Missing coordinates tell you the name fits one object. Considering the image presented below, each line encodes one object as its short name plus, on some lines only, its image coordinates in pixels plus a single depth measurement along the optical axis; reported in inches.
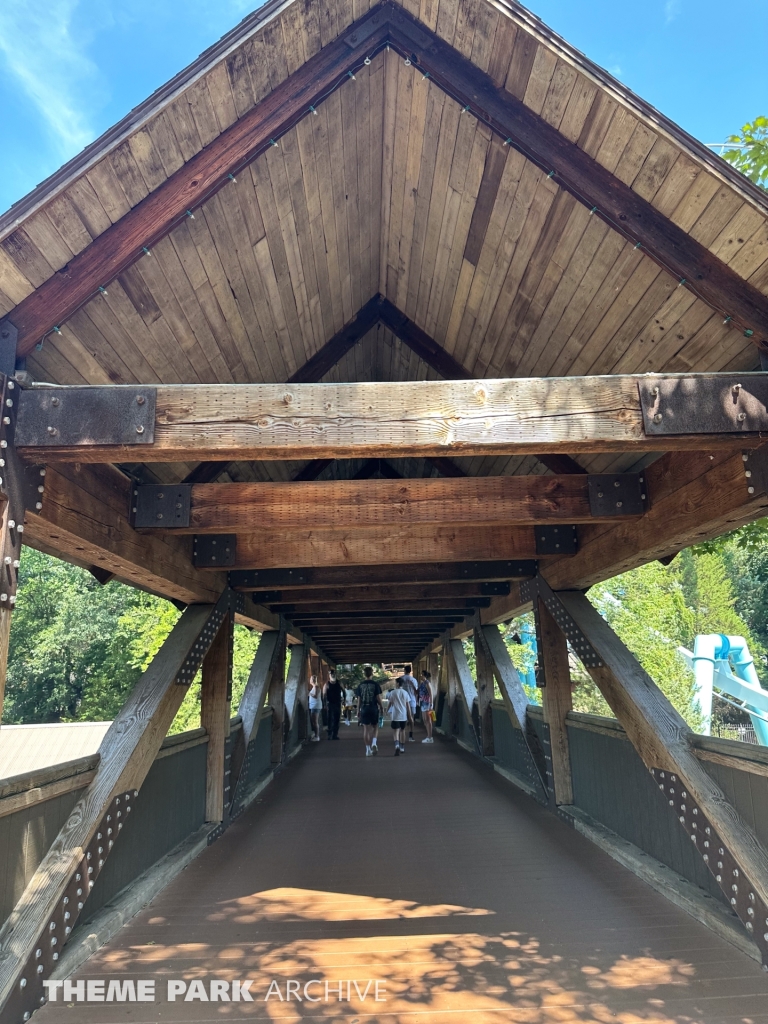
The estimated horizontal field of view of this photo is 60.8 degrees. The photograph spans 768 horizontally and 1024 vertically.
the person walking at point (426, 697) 522.9
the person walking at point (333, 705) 581.6
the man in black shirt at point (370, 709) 434.0
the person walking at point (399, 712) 434.0
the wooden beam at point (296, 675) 446.6
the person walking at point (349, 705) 993.8
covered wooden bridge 106.3
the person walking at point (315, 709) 574.6
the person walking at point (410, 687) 482.7
